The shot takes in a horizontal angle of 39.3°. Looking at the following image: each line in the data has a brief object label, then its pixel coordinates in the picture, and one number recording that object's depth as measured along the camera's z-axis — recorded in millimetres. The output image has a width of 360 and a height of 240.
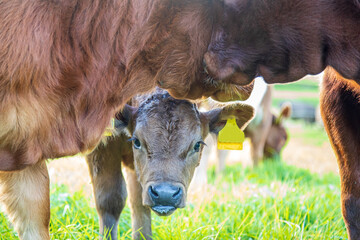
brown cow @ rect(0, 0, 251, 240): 2295
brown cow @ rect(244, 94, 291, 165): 9508
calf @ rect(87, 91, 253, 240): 3453
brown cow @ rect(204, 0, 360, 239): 2311
